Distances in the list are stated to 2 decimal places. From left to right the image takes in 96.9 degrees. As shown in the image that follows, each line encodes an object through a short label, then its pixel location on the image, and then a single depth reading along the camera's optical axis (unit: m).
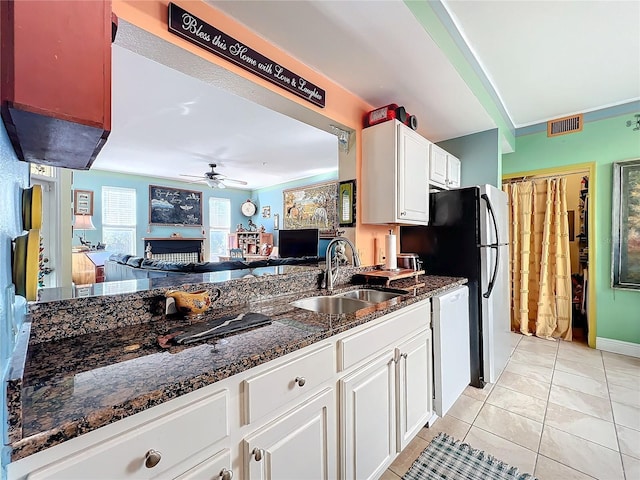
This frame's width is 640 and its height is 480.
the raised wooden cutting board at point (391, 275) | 1.95
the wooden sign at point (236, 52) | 1.25
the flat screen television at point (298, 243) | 4.70
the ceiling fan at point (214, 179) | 4.81
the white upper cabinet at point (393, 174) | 2.11
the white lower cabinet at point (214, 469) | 0.69
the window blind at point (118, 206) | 5.35
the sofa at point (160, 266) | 2.26
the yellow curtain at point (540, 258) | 3.17
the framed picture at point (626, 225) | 2.76
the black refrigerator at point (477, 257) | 2.26
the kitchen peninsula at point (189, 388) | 0.55
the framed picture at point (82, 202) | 4.86
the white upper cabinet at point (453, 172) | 2.78
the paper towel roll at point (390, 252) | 2.19
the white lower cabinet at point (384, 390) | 1.16
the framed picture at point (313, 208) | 5.46
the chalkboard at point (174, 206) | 5.91
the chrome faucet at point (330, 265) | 1.83
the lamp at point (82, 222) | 4.38
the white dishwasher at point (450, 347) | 1.79
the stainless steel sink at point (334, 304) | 1.65
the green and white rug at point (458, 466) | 1.44
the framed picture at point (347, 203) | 2.30
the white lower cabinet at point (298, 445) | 0.82
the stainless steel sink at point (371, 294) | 1.79
